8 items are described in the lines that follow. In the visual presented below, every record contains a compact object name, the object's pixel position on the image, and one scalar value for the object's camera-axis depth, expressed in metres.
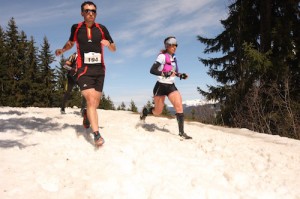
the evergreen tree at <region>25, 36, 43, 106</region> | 44.56
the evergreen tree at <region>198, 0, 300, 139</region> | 15.30
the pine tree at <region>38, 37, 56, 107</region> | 46.09
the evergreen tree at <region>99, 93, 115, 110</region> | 62.23
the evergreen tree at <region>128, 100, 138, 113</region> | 65.51
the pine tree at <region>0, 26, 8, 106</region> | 40.69
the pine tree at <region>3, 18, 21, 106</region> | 42.06
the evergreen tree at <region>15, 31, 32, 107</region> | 43.34
